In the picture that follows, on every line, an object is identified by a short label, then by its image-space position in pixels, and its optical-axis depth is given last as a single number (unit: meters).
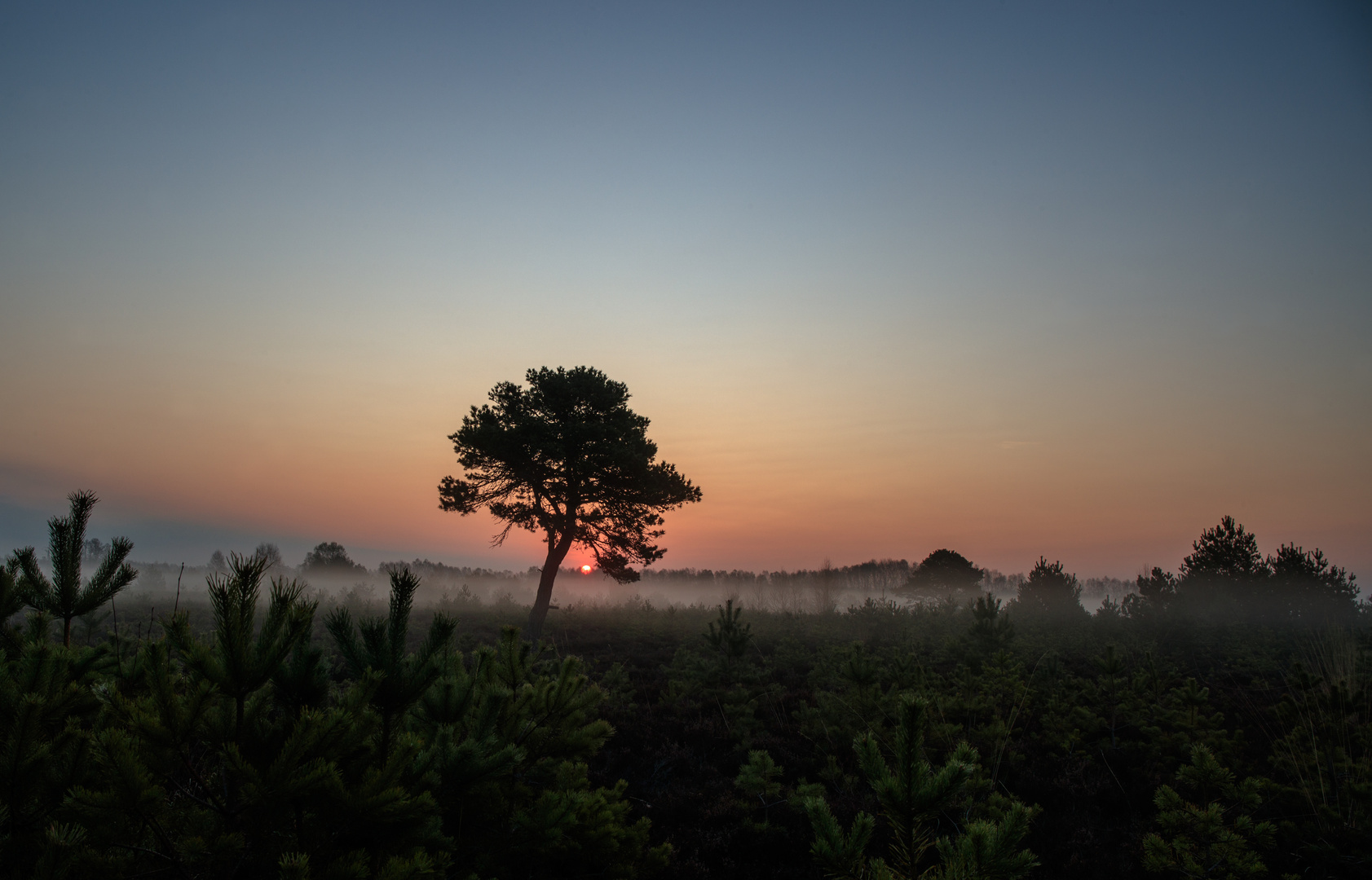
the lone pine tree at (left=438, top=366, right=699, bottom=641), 17.86
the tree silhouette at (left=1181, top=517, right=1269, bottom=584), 24.19
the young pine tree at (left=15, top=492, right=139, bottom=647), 2.87
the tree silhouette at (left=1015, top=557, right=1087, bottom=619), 26.20
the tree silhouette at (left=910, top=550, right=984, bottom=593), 39.69
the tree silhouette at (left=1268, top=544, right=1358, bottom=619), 21.23
